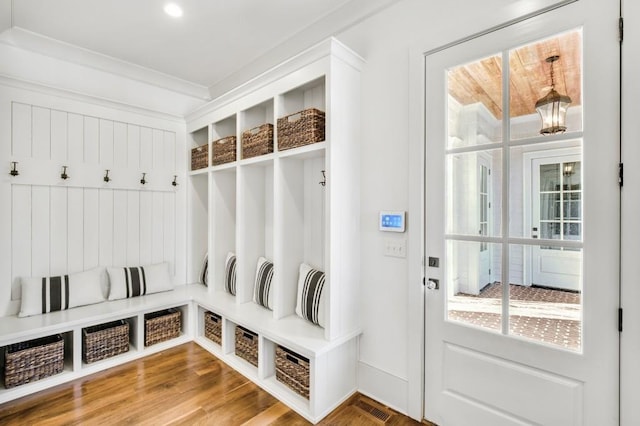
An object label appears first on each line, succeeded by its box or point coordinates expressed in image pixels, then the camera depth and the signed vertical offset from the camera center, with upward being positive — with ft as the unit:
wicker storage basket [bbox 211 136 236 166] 9.50 +1.85
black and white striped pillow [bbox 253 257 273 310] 8.77 -2.04
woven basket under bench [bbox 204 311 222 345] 9.47 -3.49
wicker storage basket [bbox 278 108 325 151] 7.00 +1.88
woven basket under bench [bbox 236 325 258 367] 8.24 -3.49
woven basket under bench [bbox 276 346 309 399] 6.86 -3.51
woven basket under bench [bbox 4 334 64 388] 7.25 -3.48
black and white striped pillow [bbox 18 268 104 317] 8.30 -2.21
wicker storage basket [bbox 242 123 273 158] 8.29 +1.87
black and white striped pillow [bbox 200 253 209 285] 11.48 -2.19
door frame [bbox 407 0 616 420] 6.32 -0.38
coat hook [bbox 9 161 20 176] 8.38 +1.06
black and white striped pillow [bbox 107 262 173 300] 9.70 -2.19
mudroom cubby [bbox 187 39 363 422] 6.72 -0.16
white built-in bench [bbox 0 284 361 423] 6.63 -3.06
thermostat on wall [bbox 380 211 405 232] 6.59 -0.19
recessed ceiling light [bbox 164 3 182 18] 7.25 +4.63
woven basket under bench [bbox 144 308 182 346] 9.38 -3.44
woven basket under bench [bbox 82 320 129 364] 8.36 -3.47
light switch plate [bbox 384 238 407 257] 6.63 -0.73
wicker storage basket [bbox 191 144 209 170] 10.75 +1.86
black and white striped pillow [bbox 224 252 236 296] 10.12 -1.99
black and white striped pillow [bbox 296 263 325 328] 7.44 -2.00
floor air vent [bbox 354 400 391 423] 6.45 -4.11
